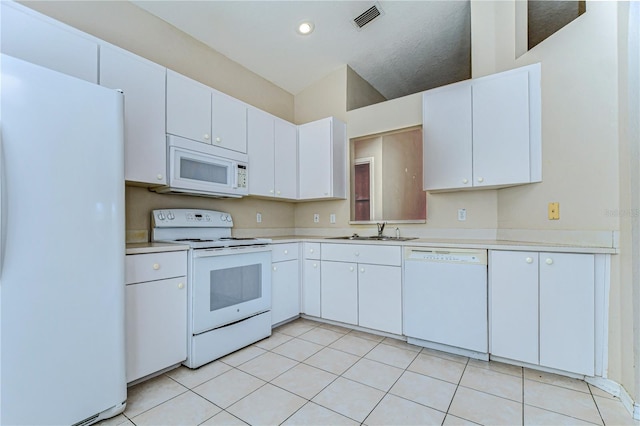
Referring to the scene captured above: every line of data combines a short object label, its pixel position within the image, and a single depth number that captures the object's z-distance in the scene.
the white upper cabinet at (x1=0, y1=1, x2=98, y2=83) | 1.57
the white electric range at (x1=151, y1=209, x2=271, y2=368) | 2.10
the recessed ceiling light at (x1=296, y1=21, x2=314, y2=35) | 2.91
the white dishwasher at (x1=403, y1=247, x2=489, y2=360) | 2.16
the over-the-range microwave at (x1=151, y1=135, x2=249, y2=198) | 2.29
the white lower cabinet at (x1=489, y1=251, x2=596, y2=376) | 1.82
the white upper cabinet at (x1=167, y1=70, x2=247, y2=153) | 2.30
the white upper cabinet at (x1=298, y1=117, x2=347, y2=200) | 3.31
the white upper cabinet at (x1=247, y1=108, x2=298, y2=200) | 2.96
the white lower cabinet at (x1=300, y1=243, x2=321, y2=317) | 2.99
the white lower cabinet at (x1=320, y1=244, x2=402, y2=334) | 2.54
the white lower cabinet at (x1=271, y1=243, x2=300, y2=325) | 2.79
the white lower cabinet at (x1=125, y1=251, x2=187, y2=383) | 1.77
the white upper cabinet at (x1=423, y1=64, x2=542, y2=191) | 2.23
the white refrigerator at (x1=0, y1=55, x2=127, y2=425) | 1.26
